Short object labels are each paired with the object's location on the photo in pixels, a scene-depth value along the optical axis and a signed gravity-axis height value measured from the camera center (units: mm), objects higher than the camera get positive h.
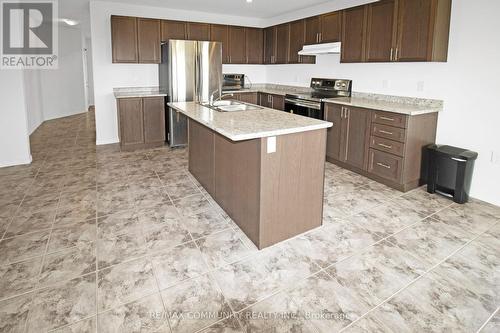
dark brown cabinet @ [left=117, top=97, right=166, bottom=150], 5469 -353
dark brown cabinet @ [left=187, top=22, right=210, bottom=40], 6012 +1328
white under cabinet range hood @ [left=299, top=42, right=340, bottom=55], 4865 +868
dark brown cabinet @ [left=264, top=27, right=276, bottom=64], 6575 +1200
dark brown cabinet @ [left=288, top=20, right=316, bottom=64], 5678 +1089
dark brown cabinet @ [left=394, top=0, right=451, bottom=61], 3545 +870
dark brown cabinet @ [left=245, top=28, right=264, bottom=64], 6780 +1218
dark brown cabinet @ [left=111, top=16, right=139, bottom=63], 5395 +1032
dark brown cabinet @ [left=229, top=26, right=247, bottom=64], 6559 +1171
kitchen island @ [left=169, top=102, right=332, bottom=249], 2471 -547
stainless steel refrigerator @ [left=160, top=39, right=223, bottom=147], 5566 +493
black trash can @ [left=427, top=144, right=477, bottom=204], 3441 -689
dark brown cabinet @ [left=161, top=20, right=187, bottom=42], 5766 +1283
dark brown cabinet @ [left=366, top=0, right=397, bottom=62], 4012 +948
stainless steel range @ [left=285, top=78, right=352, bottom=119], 4968 +138
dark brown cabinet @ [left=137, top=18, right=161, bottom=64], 5582 +1064
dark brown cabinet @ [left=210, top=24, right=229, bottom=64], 6285 +1296
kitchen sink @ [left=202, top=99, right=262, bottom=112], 3520 -35
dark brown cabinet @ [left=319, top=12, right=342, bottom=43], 4836 +1177
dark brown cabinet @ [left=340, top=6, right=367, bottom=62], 4441 +990
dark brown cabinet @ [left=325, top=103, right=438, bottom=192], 3734 -442
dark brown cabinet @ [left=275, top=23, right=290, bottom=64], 6125 +1172
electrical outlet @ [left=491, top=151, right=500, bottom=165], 3420 -515
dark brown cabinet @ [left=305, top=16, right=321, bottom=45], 5270 +1230
